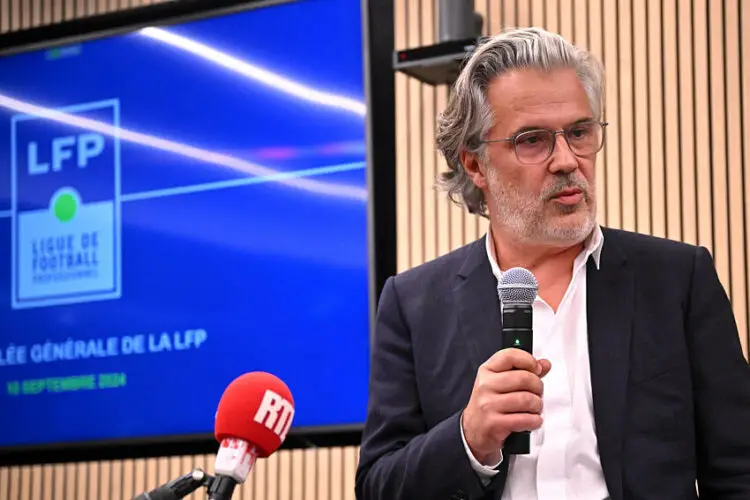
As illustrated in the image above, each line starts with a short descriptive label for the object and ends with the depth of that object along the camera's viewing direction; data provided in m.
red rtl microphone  3.21
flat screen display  4.81
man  3.43
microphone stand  3.14
